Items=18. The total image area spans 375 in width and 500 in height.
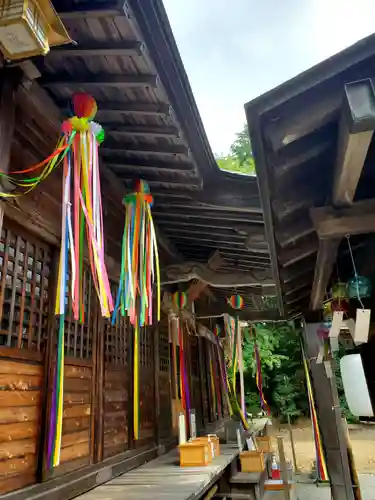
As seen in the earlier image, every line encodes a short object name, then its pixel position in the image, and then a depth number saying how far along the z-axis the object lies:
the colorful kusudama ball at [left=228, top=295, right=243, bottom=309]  9.09
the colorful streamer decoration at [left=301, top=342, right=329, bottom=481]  7.25
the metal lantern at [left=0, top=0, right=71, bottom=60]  2.32
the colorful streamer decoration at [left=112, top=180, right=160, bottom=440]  3.72
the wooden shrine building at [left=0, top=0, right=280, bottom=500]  3.01
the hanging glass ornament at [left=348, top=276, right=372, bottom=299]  3.73
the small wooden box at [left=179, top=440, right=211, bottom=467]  5.17
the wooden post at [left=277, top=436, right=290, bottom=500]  6.58
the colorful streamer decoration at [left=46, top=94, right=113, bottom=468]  2.91
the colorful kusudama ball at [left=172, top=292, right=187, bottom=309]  7.67
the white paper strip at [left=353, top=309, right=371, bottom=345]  3.23
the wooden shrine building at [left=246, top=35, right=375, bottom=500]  2.04
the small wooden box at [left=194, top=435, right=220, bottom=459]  5.70
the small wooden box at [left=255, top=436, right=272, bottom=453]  10.04
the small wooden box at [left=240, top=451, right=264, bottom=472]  7.35
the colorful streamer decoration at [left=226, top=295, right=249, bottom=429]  8.89
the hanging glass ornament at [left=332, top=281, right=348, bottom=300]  4.21
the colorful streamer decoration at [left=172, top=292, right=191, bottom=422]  7.52
